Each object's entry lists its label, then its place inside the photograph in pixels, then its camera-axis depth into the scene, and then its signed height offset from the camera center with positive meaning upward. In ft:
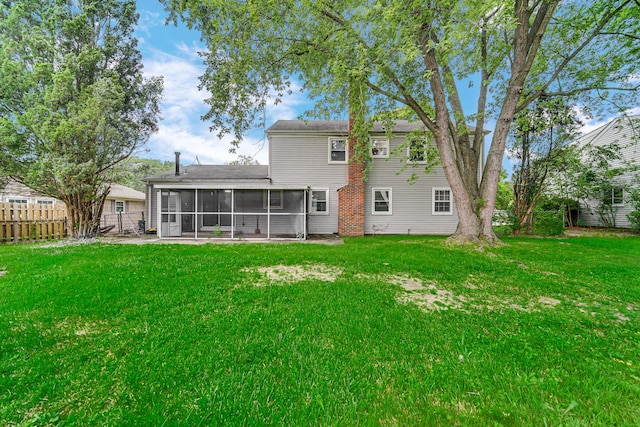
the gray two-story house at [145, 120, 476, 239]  42.37 +3.91
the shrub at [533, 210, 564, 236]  40.50 -1.45
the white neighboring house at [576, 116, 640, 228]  46.47 +4.15
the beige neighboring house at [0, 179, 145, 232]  55.07 +3.61
